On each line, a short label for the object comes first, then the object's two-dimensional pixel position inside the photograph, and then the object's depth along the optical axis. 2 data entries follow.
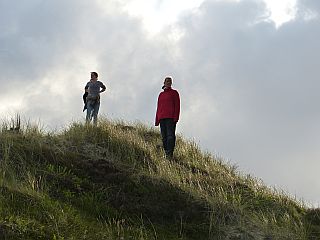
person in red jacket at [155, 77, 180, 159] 13.03
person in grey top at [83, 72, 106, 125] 15.47
